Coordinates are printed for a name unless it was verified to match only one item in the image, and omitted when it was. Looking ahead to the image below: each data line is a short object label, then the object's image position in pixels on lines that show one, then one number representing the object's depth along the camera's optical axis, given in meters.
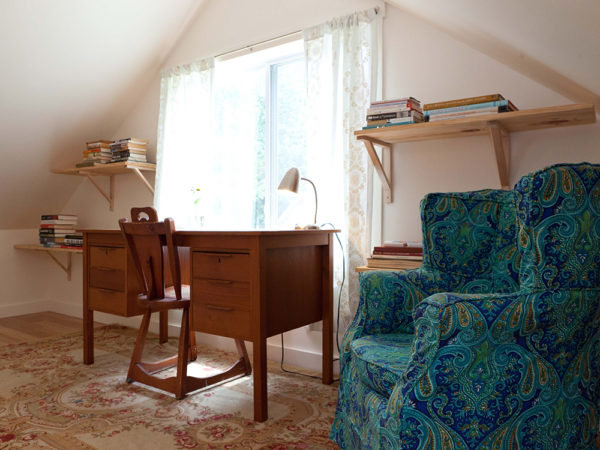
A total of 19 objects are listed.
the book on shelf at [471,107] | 1.79
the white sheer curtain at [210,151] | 3.10
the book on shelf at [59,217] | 3.93
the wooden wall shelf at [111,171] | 3.33
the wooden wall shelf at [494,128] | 1.71
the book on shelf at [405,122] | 1.97
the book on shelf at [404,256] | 2.00
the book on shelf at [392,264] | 2.00
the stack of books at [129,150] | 3.35
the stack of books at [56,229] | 3.91
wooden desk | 1.94
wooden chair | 2.15
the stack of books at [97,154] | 3.51
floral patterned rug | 1.74
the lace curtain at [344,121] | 2.41
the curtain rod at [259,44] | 2.73
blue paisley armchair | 1.08
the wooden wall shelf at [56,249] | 3.78
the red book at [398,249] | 2.01
